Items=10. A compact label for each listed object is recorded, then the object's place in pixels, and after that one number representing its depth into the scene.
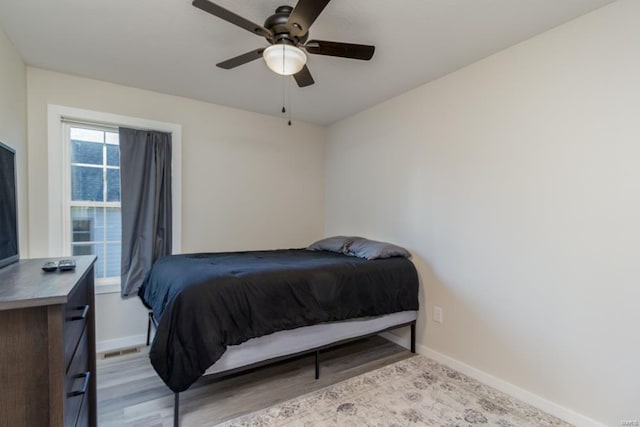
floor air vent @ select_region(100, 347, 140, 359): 2.75
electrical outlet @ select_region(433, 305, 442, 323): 2.74
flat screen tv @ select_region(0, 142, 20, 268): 1.56
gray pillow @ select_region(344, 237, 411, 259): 2.82
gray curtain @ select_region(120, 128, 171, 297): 2.93
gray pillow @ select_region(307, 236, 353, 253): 3.29
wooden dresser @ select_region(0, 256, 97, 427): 0.94
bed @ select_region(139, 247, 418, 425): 1.79
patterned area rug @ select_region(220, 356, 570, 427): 1.89
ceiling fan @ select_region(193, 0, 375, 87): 1.50
